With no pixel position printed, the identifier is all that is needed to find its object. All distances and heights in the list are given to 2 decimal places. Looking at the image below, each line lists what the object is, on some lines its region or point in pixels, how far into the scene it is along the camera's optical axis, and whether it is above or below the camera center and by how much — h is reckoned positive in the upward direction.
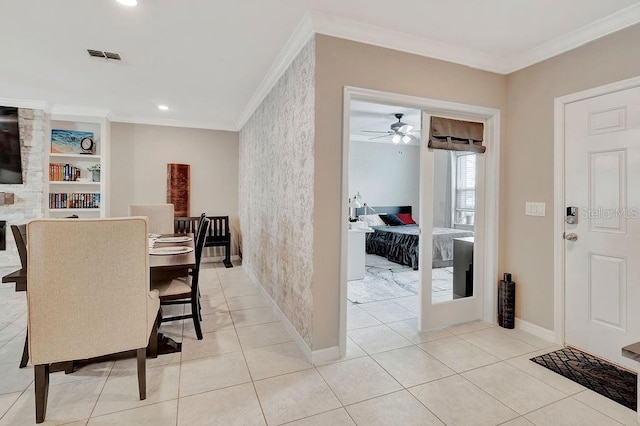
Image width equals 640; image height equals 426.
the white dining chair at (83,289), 1.66 -0.42
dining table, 1.98 -0.38
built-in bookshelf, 5.09 +0.71
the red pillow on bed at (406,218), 7.58 -0.10
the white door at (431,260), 2.88 -0.42
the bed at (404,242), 3.11 -0.42
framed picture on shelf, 5.12 +1.13
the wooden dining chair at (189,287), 2.62 -0.62
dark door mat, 2.00 -1.09
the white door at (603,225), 2.27 -0.07
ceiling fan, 5.59 +1.48
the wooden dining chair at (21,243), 2.03 -0.20
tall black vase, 3.01 -0.82
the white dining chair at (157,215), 3.95 -0.04
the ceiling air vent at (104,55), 2.98 +1.48
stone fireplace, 4.73 +0.44
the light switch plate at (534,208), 2.81 +0.06
